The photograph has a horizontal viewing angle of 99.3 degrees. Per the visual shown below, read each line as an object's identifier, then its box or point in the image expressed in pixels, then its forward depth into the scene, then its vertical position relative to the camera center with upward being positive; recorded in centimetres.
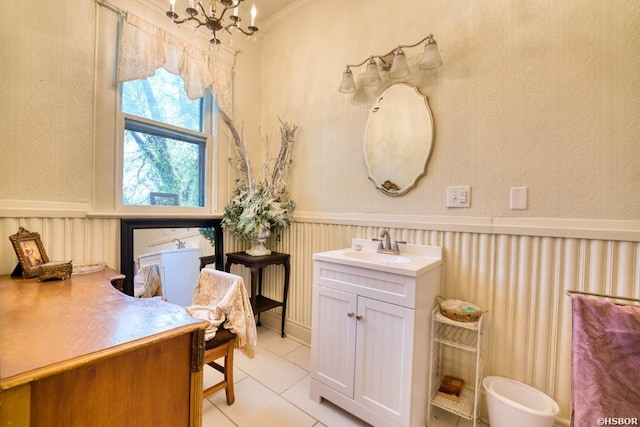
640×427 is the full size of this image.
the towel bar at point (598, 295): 124 -38
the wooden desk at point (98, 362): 70 -46
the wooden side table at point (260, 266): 240 -56
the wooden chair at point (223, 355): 156 -88
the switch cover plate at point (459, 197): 171 +9
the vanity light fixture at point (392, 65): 170 +99
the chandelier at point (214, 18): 138 +102
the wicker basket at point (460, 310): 149 -56
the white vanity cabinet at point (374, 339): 142 -74
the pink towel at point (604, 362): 106 -60
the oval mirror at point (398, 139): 187 +51
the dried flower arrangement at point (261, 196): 246 +10
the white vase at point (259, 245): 254 -37
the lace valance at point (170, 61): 198 +118
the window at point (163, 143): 212 +53
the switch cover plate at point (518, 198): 154 +8
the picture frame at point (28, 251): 147 -28
